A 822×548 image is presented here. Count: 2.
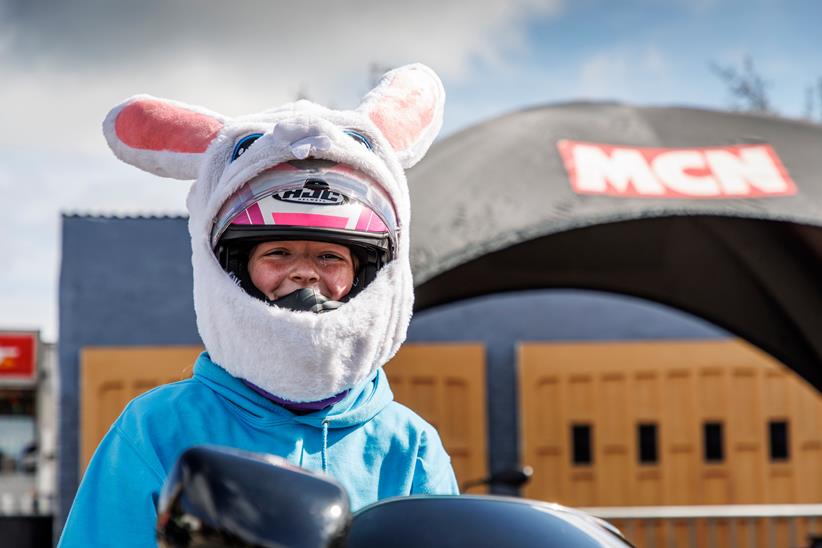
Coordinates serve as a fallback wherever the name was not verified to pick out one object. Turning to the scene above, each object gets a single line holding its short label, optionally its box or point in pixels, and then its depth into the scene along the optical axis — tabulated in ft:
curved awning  13.84
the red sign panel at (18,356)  57.06
